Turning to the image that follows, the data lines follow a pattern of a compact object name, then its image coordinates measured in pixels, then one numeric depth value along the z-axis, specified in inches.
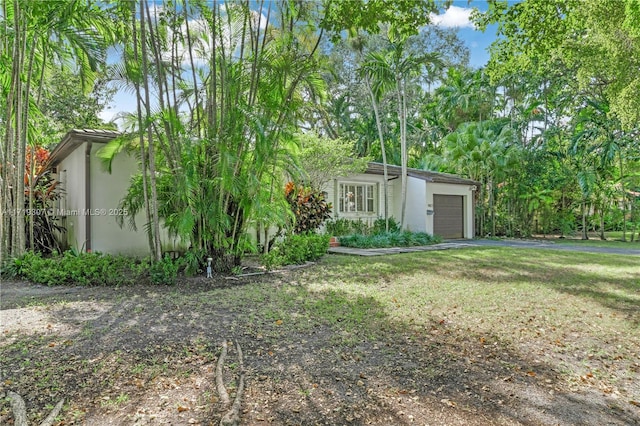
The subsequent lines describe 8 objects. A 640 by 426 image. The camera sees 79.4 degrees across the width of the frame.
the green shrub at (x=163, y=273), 262.7
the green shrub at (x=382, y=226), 590.8
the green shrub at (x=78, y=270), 264.4
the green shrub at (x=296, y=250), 337.0
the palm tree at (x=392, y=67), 502.6
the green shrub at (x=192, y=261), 283.6
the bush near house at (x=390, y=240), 505.4
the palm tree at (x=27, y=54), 264.8
